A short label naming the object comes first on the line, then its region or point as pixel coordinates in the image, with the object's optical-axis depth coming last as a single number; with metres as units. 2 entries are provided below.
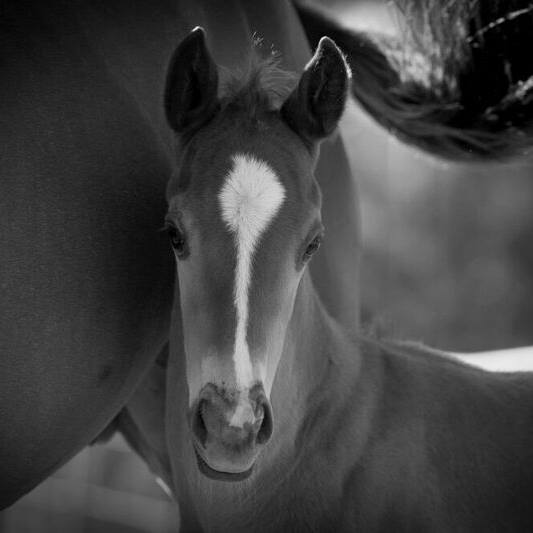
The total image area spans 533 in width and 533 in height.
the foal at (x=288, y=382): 4.08
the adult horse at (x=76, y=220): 4.44
